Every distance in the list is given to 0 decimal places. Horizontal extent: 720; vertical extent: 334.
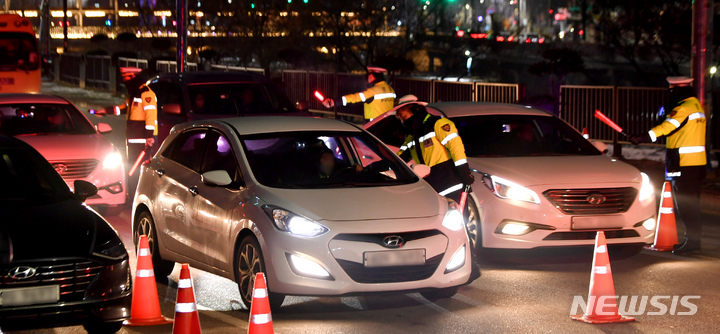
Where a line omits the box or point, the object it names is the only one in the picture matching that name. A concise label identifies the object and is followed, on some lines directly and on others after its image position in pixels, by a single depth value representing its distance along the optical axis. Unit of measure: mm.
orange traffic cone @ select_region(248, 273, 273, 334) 9262
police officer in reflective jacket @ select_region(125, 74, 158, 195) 23807
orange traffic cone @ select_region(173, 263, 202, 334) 9998
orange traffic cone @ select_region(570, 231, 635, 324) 12086
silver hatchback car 11884
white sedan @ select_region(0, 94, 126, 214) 20197
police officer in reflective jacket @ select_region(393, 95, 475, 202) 15720
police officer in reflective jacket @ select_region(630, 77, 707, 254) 17254
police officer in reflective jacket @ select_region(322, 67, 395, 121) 24599
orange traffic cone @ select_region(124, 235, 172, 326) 11608
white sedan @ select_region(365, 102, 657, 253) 15456
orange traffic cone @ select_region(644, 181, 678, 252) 17053
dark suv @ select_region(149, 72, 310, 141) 23580
